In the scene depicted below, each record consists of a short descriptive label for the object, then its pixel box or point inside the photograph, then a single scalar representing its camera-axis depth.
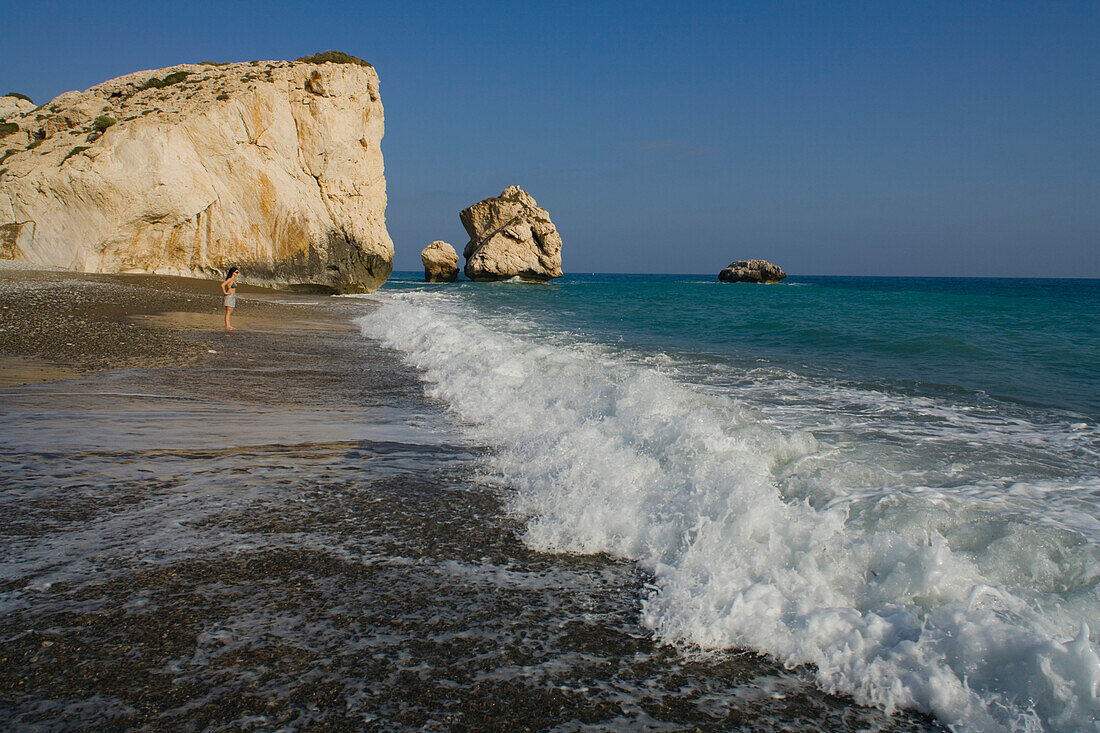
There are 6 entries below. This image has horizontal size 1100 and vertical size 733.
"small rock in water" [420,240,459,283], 75.75
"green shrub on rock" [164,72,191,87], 34.91
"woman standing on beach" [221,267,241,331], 14.95
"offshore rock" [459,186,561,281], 72.12
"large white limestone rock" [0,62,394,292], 28.30
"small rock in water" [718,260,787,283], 92.88
